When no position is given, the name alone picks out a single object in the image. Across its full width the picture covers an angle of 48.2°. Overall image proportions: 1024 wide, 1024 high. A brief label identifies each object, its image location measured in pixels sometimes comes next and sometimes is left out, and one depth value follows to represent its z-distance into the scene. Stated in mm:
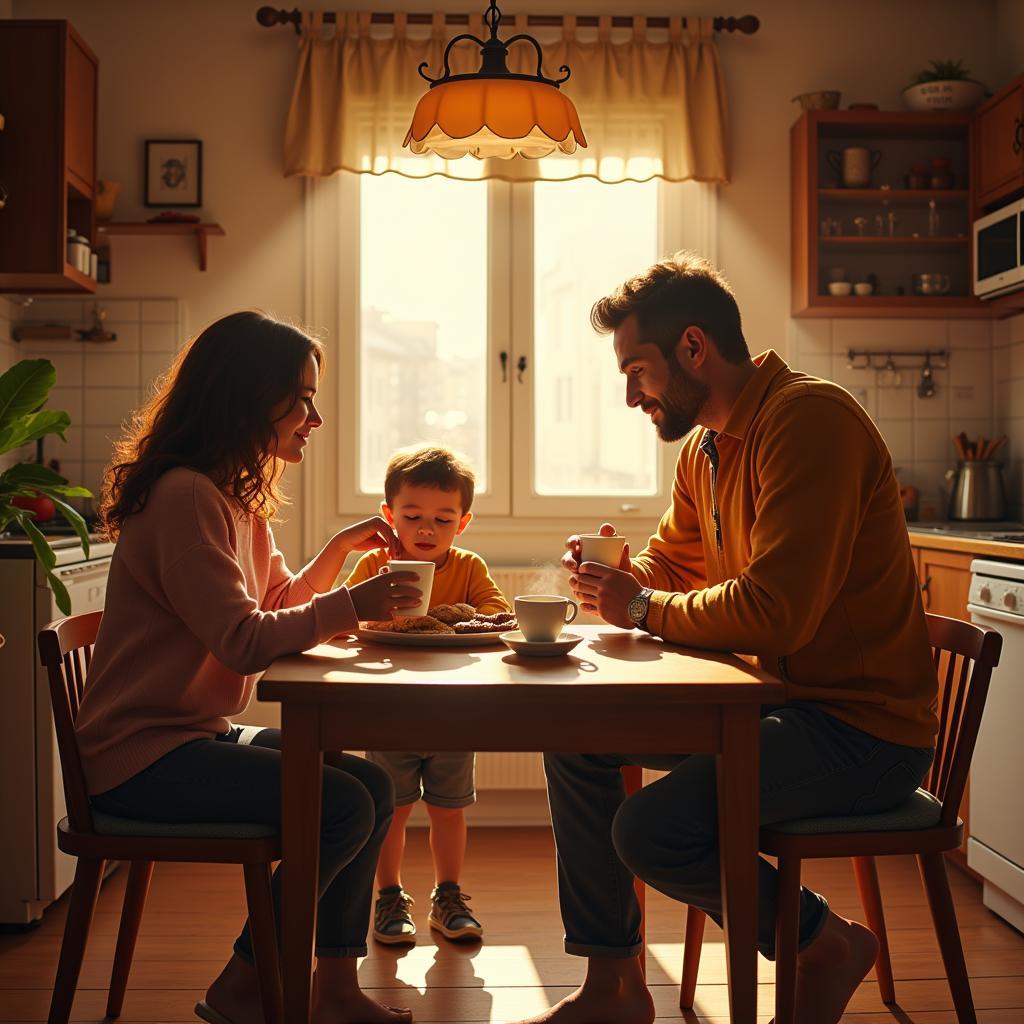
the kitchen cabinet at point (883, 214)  3605
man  1724
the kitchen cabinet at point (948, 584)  2889
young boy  2396
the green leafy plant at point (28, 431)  2400
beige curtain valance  3588
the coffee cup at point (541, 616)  1761
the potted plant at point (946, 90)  3566
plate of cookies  1841
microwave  3246
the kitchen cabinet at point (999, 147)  3273
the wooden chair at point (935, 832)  1695
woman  1722
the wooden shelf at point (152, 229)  3543
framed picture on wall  3676
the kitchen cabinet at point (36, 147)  3166
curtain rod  3588
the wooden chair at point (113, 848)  1703
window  3734
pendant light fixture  2045
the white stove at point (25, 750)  2598
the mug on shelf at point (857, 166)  3635
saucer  1740
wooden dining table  1510
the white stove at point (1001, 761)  2580
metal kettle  3572
